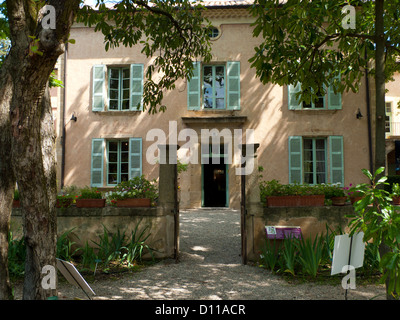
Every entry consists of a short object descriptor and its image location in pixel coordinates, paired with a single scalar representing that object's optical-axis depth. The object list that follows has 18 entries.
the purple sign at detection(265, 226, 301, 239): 4.85
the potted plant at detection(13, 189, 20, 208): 5.51
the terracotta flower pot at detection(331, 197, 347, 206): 5.26
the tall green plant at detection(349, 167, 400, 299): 2.14
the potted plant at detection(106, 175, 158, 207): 5.42
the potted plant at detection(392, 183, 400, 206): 5.28
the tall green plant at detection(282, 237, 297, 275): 4.39
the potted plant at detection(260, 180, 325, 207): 5.20
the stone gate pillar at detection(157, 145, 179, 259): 5.32
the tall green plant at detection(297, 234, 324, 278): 4.26
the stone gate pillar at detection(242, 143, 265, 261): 5.13
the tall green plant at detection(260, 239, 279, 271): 4.64
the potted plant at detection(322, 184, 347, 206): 5.27
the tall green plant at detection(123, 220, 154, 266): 4.96
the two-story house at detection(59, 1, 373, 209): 11.16
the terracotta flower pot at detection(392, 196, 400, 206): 5.29
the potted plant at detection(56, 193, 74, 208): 5.39
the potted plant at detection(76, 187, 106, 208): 5.39
